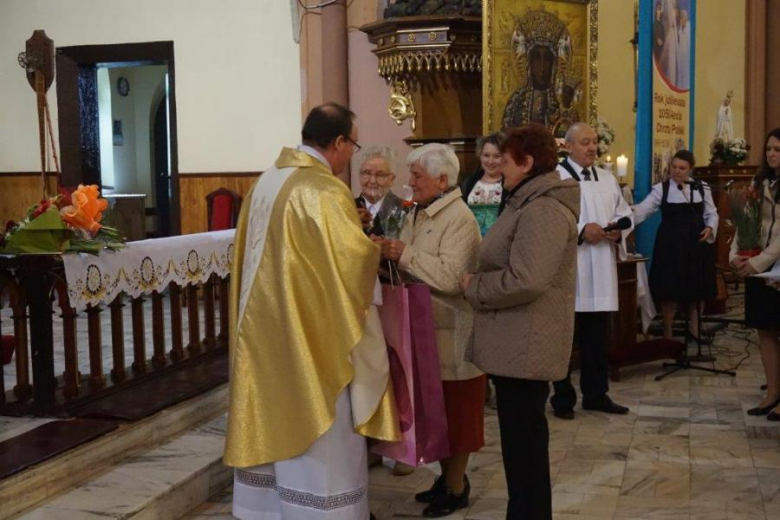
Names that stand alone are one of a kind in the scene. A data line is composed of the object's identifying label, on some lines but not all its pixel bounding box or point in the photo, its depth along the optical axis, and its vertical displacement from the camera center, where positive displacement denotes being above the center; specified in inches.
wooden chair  342.3 -11.1
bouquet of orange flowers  164.2 -8.3
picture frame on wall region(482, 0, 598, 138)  272.7 +32.7
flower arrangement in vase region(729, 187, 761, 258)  191.2 -10.2
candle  297.4 +2.0
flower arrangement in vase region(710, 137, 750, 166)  398.3 +7.7
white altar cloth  167.5 -17.1
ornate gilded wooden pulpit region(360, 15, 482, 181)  294.0 +27.5
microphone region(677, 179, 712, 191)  275.9 -3.8
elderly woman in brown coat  120.5 -16.6
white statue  423.2 +20.8
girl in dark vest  277.3 -20.0
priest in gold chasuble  127.8 -22.1
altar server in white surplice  209.5 -21.6
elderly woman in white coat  138.6 -12.7
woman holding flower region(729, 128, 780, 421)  188.4 -18.7
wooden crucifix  320.5 +42.4
